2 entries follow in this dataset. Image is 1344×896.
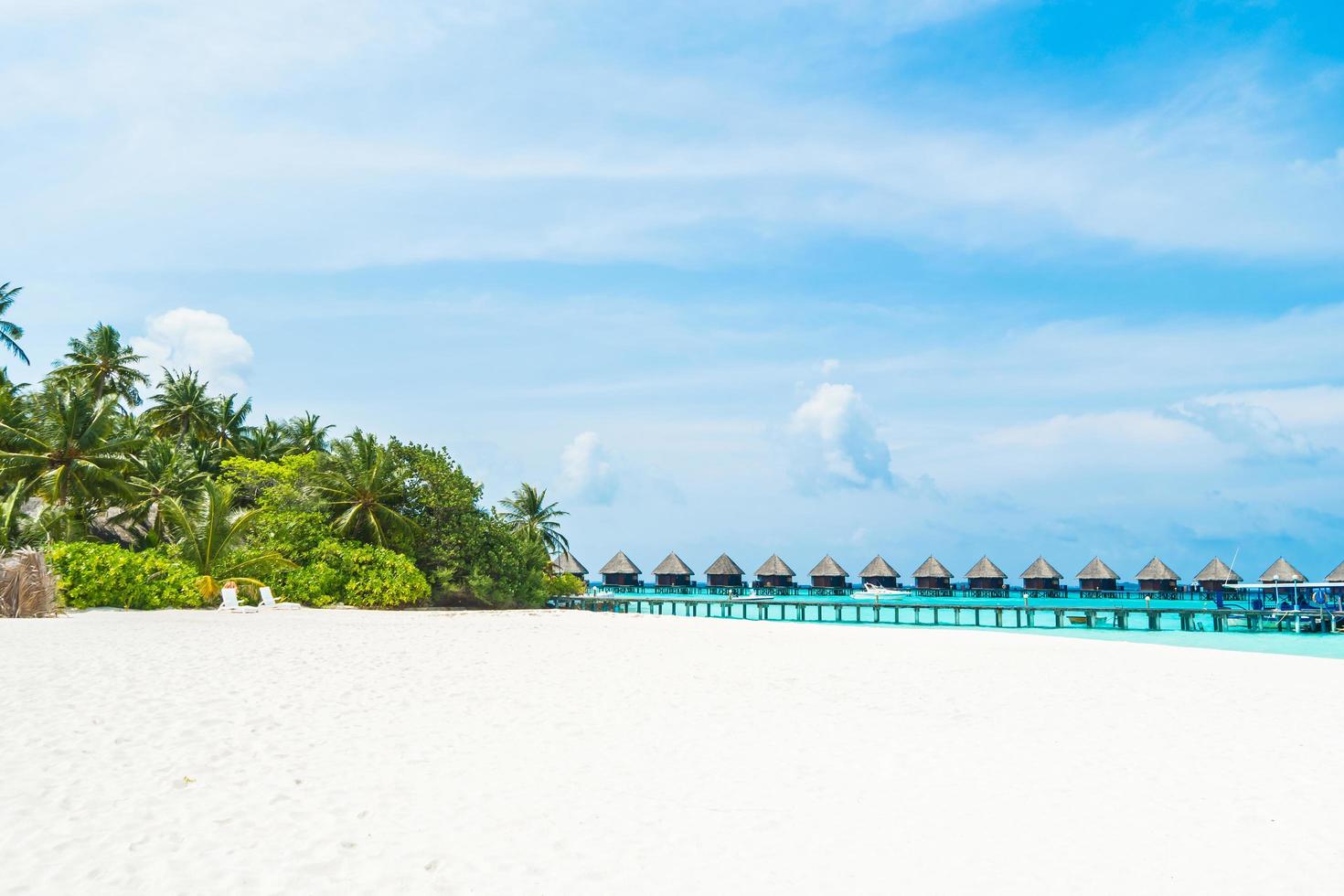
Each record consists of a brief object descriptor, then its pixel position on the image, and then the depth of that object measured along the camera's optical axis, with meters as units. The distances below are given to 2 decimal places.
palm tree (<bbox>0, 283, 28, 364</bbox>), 33.94
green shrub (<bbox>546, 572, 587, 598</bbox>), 35.87
